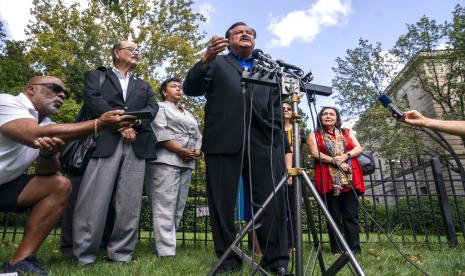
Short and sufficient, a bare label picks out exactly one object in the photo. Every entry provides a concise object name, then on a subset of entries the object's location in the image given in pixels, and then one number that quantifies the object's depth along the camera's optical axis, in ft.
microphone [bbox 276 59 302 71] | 7.75
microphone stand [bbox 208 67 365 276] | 6.33
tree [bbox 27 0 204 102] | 53.36
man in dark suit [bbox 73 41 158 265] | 10.88
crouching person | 8.12
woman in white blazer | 12.88
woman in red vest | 15.03
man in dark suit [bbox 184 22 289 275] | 9.71
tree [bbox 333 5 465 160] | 70.90
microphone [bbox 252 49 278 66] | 7.60
